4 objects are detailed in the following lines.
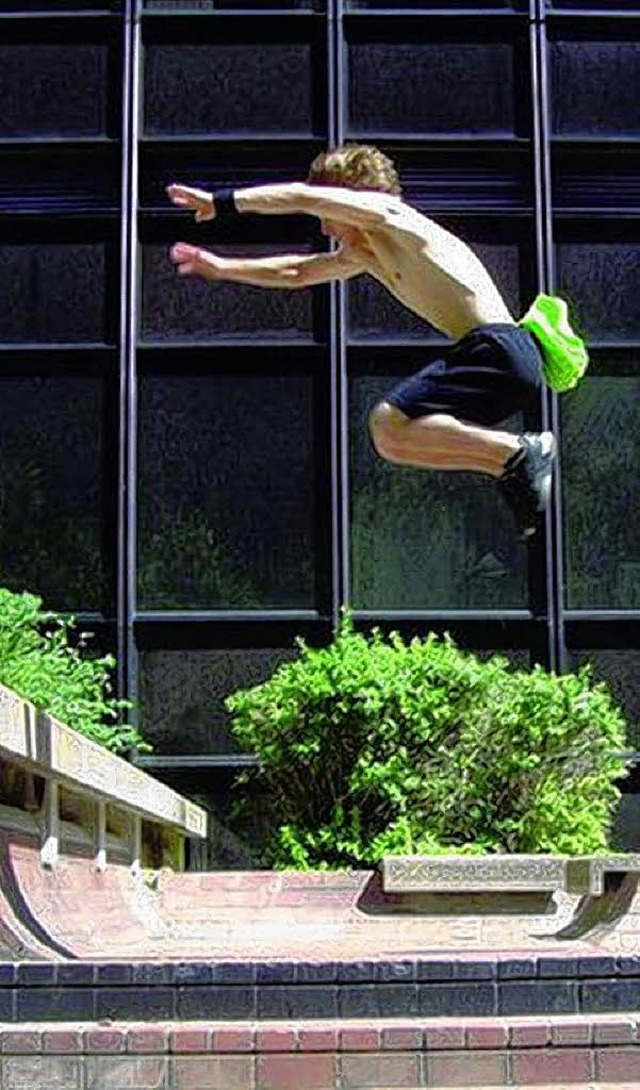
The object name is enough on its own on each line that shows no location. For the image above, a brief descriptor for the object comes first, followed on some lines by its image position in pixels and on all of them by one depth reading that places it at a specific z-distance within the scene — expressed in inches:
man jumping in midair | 233.5
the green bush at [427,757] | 497.0
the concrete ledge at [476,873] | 419.8
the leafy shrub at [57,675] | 473.4
